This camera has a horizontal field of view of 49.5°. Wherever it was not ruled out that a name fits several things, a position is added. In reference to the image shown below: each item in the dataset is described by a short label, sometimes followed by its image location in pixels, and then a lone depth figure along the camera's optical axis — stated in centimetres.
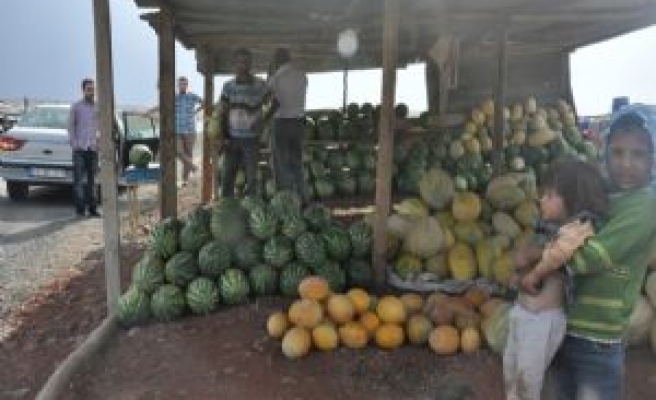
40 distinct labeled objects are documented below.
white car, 1348
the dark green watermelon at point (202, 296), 591
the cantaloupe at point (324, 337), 513
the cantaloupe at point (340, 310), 524
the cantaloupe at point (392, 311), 527
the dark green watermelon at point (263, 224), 621
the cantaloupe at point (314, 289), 536
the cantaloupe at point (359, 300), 537
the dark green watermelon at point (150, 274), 607
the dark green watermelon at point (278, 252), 604
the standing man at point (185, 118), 1521
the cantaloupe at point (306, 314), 518
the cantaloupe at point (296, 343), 505
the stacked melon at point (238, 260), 598
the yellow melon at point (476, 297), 549
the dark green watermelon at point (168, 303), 593
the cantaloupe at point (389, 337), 518
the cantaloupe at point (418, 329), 521
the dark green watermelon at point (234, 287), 592
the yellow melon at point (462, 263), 597
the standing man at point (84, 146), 1183
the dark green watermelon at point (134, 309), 604
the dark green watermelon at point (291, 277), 597
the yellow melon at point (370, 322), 526
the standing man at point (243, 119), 927
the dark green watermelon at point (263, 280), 600
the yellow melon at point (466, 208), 624
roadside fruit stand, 525
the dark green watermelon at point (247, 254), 609
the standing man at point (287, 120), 949
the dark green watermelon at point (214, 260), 604
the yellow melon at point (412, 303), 542
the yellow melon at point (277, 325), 526
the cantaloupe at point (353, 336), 516
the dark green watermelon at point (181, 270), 604
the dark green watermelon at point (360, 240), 628
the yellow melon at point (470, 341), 504
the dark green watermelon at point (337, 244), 619
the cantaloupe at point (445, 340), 504
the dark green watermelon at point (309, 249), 606
